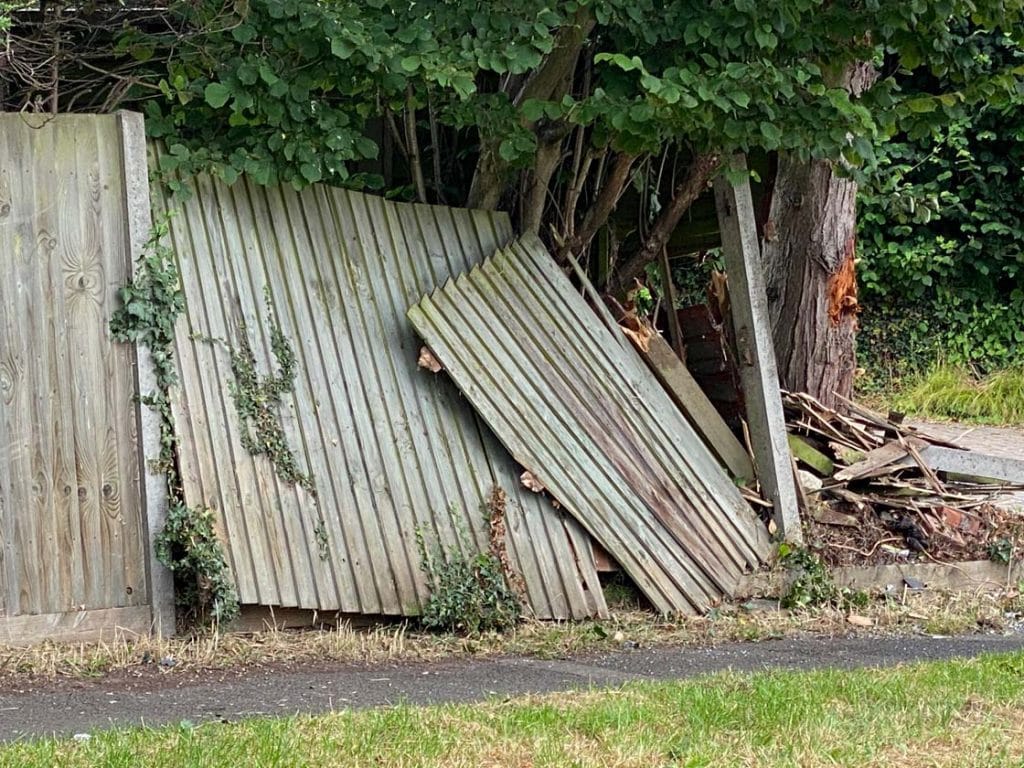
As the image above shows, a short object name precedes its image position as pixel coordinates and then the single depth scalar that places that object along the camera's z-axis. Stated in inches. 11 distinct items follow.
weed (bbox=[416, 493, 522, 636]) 265.9
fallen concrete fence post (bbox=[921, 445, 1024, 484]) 359.6
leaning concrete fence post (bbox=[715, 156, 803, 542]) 320.5
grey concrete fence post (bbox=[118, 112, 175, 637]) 249.8
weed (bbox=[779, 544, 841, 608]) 304.5
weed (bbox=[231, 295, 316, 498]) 263.1
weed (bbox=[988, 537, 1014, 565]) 335.3
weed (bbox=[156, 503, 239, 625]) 245.1
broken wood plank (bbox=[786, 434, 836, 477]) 347.6
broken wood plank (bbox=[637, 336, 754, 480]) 326.6
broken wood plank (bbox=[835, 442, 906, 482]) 343.3
